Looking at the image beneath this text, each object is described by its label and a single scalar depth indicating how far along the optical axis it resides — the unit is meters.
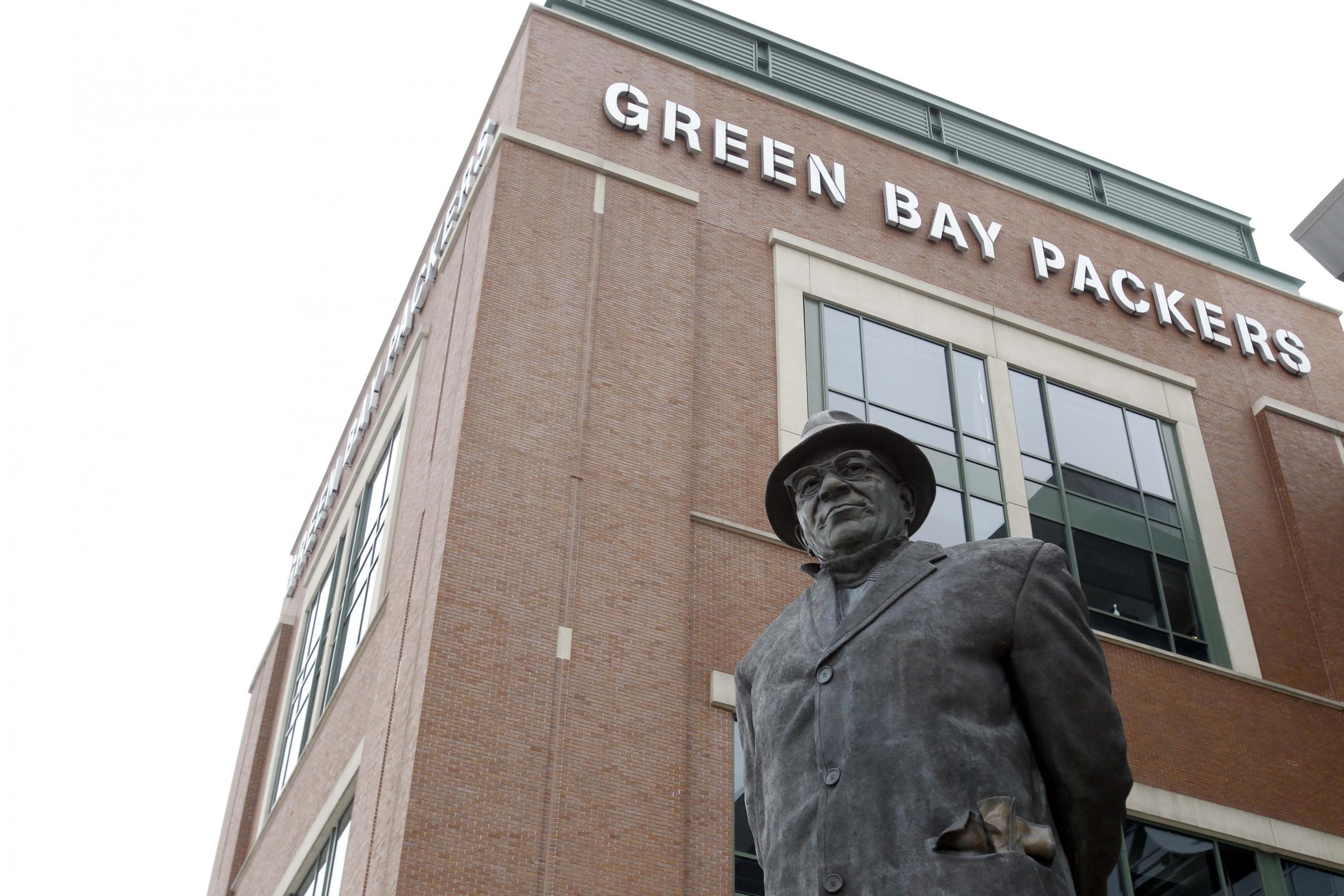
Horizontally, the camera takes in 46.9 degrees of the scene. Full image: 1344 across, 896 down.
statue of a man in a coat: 4.84
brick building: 16.50
